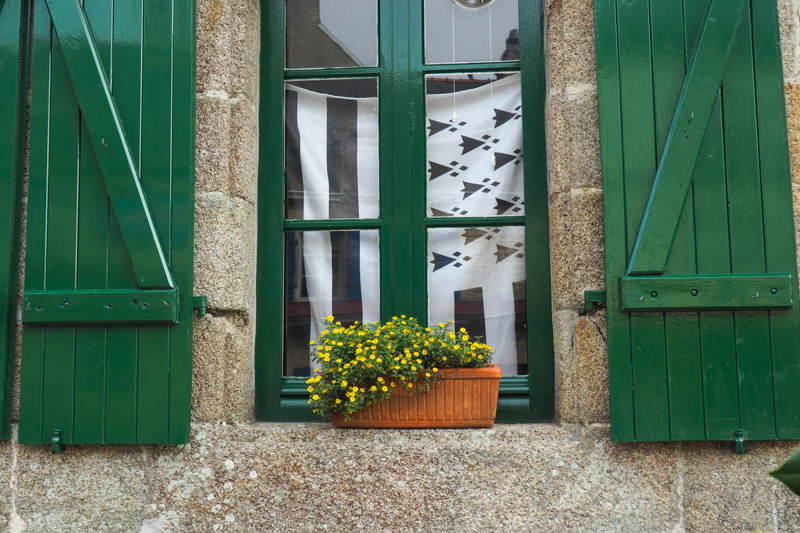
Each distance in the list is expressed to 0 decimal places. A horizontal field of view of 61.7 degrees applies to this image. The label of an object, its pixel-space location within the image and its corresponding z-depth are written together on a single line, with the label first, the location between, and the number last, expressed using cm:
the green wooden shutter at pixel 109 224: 236
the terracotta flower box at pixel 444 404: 235
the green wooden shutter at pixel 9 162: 242
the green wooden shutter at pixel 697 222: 225
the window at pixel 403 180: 268
